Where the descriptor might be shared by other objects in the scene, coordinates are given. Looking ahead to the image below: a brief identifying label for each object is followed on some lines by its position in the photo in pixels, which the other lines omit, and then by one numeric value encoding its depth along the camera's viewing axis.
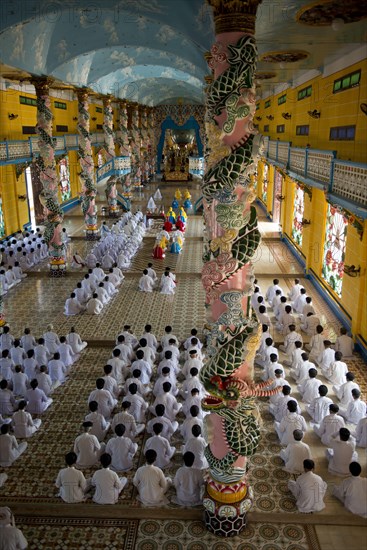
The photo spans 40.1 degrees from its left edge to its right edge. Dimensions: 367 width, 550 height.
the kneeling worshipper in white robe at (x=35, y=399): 9.19
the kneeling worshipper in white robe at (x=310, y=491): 6.76
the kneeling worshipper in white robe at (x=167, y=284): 15.31
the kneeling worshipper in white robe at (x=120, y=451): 7.70
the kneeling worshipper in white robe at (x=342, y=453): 7.36
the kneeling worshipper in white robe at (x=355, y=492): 6.66
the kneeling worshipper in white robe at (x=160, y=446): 7.77
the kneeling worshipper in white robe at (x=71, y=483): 6.99
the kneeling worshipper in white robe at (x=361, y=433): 8.05
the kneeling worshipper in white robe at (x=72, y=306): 13.84
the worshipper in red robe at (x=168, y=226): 21.77
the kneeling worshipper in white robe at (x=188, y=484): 6.98
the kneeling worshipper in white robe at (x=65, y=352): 10.90
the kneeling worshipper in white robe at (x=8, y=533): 6.00
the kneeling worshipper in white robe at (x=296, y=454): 7.48
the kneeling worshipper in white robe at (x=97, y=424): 8.45
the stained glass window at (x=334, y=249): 13.34
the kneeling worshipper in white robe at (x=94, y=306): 13.91
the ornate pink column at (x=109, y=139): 26.30
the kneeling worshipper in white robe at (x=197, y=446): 7.80
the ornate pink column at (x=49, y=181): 16.89
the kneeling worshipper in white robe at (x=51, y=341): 11.25
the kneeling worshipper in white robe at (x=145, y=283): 15.66
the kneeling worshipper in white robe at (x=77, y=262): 18.05
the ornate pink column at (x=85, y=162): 21.39
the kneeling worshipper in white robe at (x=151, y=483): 6.95
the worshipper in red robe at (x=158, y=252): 19.31
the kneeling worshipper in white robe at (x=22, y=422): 8.52
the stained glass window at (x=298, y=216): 18.69
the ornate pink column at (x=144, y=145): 40.63
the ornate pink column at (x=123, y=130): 30.69
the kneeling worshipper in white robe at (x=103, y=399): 8.98
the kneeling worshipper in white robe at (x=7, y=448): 7.82
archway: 46.94
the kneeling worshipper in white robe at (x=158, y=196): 33.69
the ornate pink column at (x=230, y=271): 5.40
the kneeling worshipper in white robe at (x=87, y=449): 7.78
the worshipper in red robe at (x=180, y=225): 22.48
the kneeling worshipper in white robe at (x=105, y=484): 7.00
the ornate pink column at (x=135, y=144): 36.69
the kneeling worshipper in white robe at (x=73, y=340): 11.48
